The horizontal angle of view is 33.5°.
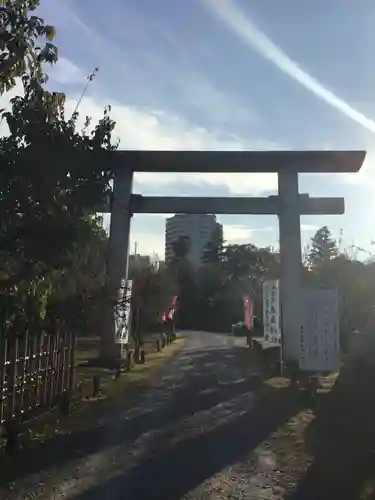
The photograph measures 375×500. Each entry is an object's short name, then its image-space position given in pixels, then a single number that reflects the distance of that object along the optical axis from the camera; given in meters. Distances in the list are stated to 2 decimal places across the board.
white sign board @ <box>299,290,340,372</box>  13.57
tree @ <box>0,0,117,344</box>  7.80
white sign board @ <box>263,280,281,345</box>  16.91
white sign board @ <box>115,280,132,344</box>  16.17
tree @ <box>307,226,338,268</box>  41.17
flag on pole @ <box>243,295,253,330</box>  32.78
